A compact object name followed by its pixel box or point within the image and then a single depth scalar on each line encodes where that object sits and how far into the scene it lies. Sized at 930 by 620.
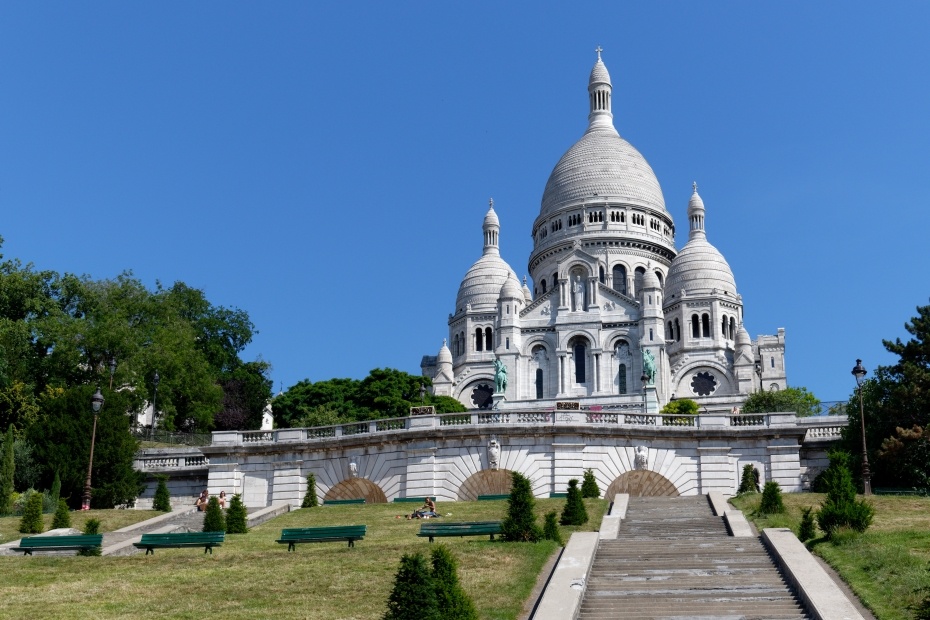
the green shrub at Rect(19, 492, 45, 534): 32.69
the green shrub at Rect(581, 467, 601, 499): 37.00
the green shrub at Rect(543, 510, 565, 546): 26.19
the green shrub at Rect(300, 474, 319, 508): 39.25
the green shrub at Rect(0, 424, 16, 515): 38.88
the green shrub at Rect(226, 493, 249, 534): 32.19
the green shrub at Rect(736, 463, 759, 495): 37.78
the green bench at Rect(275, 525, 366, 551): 27.58
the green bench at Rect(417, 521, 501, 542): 27.16
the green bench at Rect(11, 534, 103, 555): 27.53
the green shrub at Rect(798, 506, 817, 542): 25.71
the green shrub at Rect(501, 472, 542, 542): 26.17
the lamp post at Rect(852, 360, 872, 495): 35.03
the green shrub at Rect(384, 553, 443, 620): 16.89
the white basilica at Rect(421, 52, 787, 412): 96.56
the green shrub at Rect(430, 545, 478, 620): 17.33
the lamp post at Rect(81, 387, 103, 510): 38.25
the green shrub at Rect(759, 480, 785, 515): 29.50
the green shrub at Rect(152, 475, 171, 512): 38.72
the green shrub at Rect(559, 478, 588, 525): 29.00
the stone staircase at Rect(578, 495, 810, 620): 19.92
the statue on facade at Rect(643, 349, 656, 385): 79.56
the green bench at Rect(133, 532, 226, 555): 27.89
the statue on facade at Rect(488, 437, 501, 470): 41.28
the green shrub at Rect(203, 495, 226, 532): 31.25
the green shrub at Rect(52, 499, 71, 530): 32.84
